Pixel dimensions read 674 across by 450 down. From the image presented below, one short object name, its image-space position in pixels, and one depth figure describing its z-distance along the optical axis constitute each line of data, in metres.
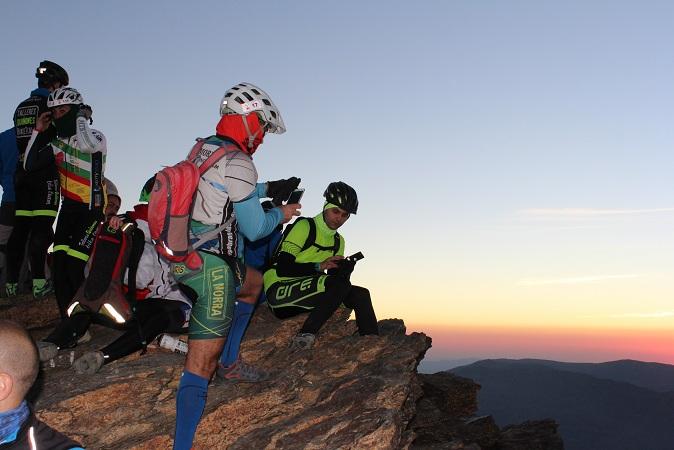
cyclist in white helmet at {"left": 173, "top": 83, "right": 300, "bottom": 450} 6.45
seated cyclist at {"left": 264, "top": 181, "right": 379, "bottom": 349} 9.23
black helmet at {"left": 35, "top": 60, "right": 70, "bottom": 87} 10.65
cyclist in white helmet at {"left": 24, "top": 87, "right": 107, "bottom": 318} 9.40
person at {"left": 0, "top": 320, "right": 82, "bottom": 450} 3.37
